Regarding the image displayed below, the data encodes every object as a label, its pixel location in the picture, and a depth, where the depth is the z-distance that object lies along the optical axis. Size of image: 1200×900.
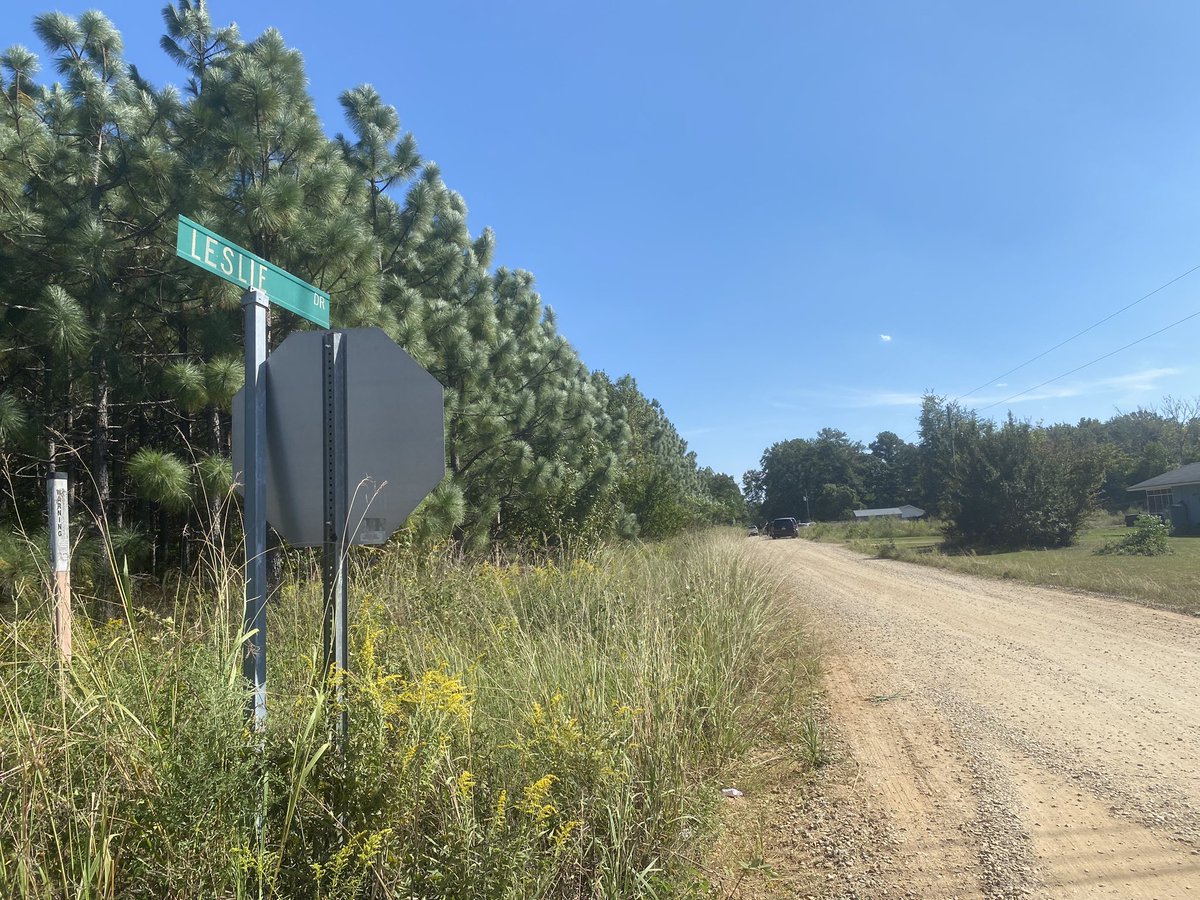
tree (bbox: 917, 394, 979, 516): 31.72
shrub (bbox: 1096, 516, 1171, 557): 19.62
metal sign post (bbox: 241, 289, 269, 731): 2.52
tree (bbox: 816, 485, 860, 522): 103.44
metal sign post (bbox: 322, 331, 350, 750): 2.72
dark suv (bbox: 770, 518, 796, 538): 52.59
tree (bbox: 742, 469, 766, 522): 126.00
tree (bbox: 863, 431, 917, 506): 107.31
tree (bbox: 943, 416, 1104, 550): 27.44
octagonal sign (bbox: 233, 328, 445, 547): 2.74
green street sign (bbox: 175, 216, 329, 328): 2.58
